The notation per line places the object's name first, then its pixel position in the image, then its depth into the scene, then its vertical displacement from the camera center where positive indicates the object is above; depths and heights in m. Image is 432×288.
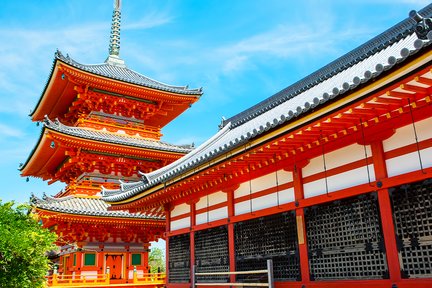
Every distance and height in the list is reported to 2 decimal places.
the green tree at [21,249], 8.48 +0.37
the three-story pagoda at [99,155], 18.09 +5.51
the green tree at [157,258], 54.60 +0.43
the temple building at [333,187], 6.09 +1.40
